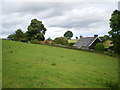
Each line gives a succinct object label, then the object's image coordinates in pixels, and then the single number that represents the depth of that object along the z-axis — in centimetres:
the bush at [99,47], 2554
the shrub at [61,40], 4384
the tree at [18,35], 4188
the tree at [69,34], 10055
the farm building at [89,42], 3850
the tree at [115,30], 2161
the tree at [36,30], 4518
